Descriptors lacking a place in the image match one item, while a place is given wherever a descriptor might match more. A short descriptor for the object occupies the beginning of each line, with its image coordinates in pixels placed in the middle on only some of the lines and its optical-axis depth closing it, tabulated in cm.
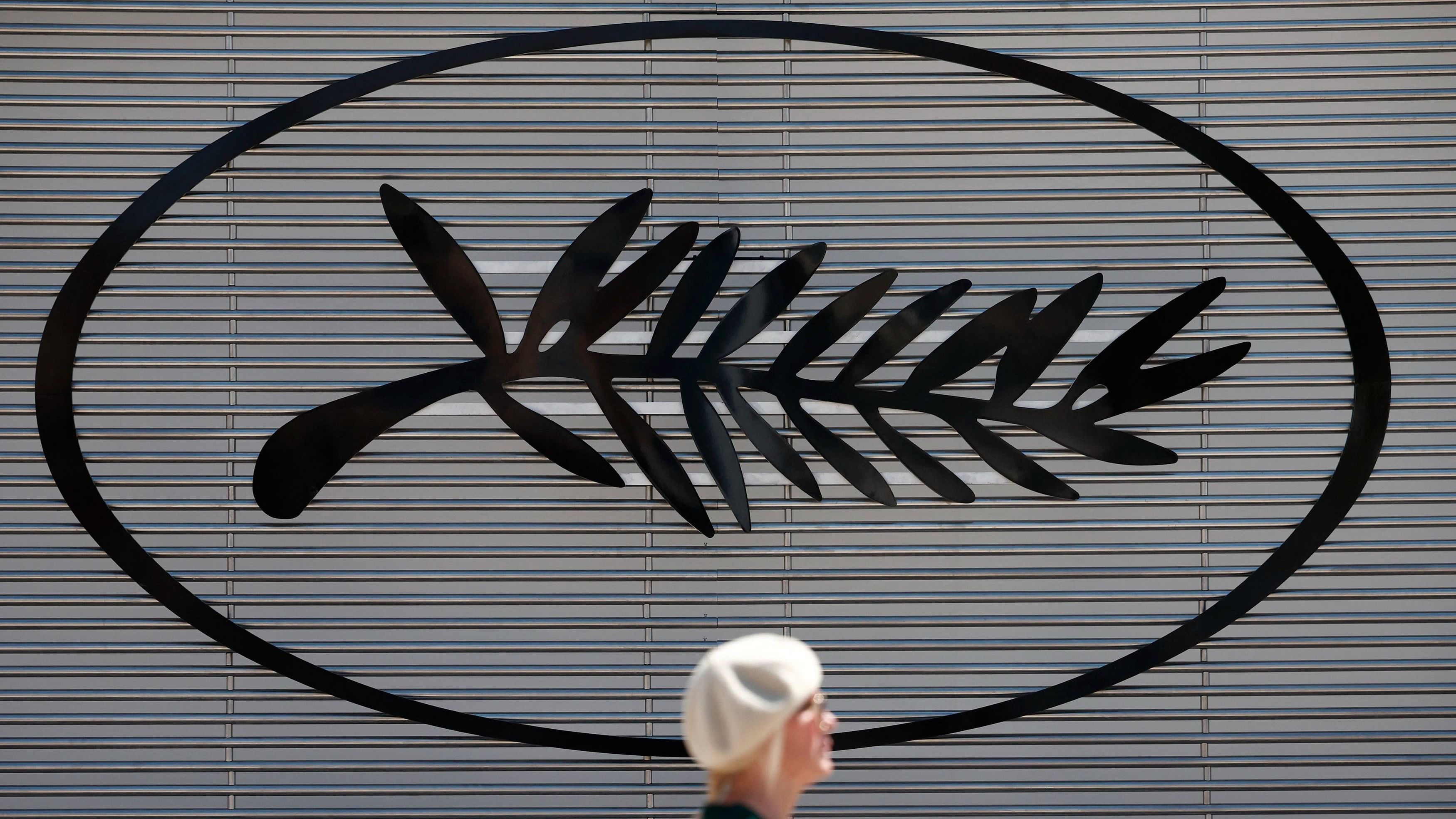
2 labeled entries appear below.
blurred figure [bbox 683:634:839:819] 706
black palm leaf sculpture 858
